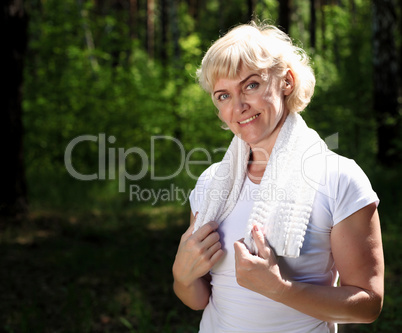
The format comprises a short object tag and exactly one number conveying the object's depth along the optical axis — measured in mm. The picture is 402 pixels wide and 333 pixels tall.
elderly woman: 1412
